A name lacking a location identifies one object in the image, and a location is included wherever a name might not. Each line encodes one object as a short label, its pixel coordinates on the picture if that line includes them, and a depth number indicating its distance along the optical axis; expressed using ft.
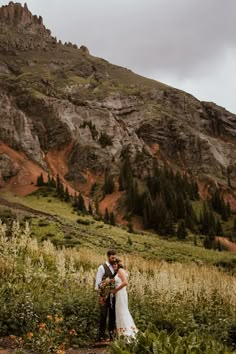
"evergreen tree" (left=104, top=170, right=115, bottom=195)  304.34
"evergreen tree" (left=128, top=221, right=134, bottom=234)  217.62
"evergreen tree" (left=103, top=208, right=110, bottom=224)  245.82
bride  32.21
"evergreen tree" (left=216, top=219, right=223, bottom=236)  275.65
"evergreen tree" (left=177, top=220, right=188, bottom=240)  251.76
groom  33.53
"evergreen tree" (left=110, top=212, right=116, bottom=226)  227.75
